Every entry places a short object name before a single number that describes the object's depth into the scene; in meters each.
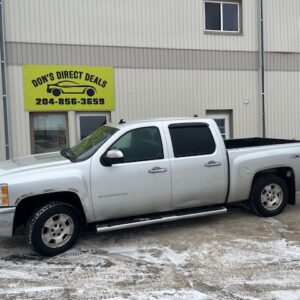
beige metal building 8.13
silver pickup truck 4.40
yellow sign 8.19
